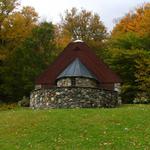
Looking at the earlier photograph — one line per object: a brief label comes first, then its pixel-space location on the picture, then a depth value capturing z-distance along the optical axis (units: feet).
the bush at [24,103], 77.87
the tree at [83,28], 121.55
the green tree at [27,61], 90.74
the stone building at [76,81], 61.17
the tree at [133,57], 85.30
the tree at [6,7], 97.14
